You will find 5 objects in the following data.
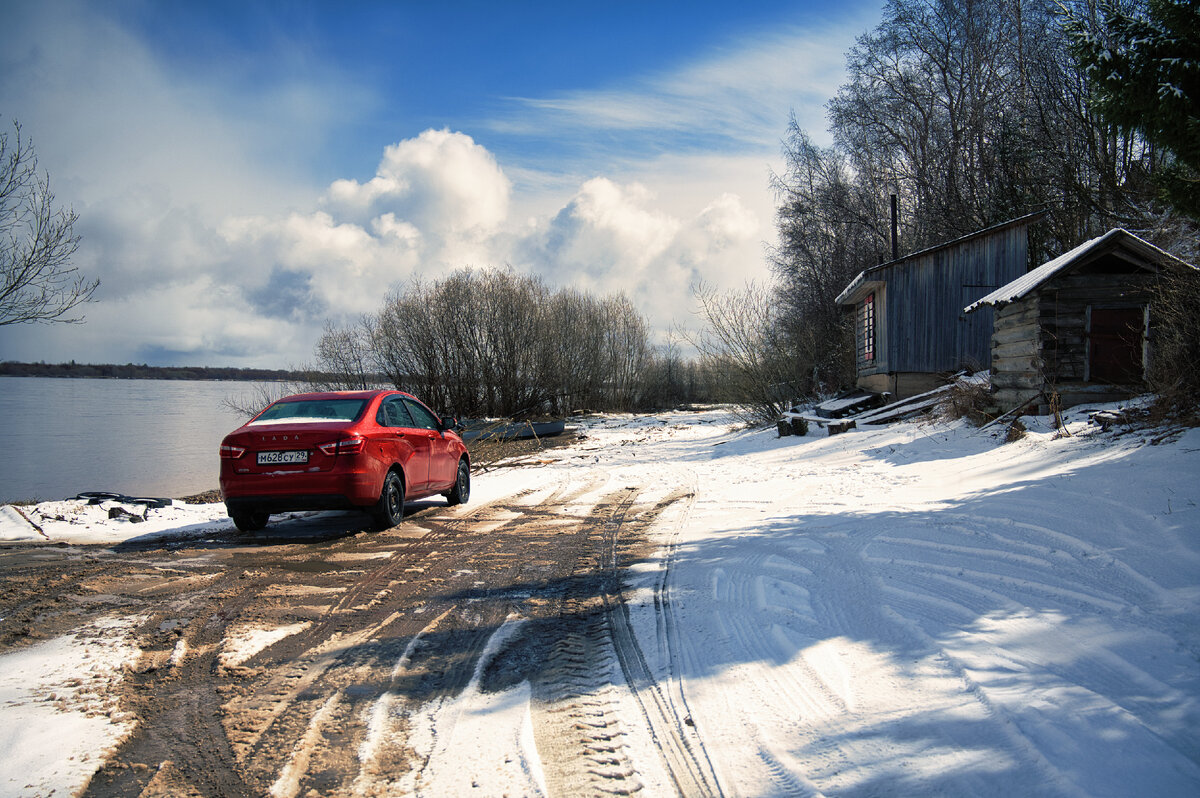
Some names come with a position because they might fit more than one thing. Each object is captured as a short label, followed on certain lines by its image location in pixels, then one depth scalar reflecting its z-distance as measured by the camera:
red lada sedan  6.84
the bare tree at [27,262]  12.87
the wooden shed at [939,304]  17.44
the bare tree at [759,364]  19.98
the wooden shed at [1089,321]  11.34
